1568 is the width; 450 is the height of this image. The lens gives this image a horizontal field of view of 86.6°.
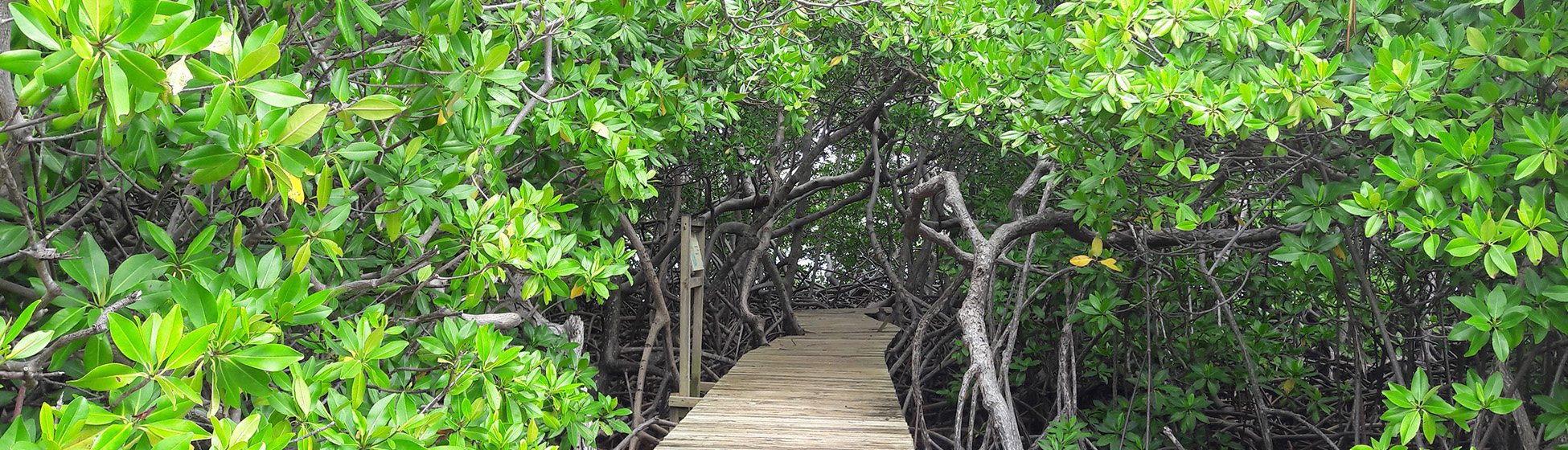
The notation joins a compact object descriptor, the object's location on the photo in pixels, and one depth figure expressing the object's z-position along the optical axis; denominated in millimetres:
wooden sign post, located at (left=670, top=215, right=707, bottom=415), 4020
